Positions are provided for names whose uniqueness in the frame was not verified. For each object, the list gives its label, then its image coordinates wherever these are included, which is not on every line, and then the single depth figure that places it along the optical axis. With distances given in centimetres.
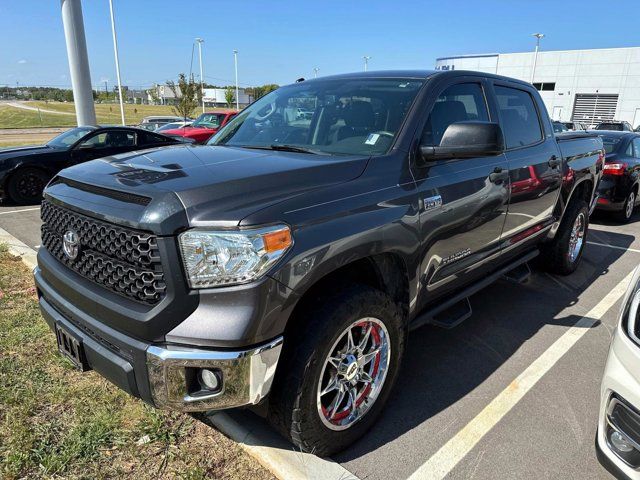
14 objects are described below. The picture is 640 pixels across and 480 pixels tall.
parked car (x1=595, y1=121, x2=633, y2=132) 2469
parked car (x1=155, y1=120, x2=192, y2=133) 1838
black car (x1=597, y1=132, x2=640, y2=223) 799
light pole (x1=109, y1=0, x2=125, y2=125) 2790
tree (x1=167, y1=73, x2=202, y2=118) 3100
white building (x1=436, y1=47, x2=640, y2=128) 4588
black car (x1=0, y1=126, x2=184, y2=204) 865
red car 1507
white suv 191
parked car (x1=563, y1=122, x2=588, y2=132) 2531
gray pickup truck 192
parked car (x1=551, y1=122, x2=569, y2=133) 1741
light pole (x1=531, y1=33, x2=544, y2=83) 4579
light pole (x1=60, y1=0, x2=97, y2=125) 1248
